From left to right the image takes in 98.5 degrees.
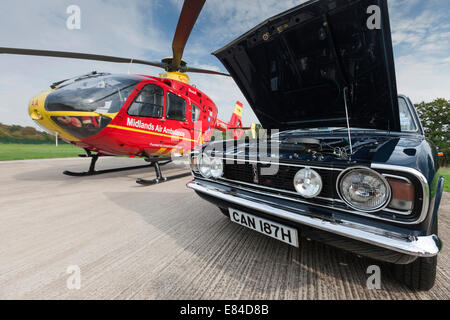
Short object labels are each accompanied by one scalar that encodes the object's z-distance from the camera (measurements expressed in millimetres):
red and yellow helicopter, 3459
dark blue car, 972
